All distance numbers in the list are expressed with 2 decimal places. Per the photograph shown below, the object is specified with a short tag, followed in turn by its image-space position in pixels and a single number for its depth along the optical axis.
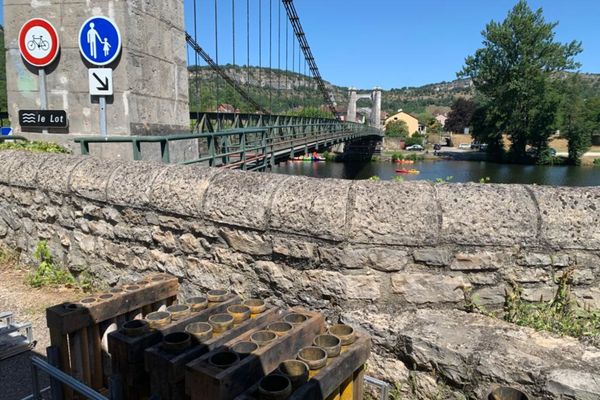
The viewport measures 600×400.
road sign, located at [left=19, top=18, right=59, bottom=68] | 4.93
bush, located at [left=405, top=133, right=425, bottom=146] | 73.25
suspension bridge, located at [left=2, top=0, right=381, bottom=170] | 4.82
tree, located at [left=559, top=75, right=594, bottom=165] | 47.50
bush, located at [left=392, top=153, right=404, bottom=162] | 52.88
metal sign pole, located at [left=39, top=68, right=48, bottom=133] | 5.05
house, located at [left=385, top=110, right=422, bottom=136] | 87.31
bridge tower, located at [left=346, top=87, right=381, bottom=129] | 64.32
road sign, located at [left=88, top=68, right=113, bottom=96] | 4.79
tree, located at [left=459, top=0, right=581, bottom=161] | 44.69
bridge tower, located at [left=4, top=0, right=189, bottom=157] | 4.79
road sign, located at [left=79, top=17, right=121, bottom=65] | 4.65
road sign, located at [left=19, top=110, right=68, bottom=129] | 5.05
